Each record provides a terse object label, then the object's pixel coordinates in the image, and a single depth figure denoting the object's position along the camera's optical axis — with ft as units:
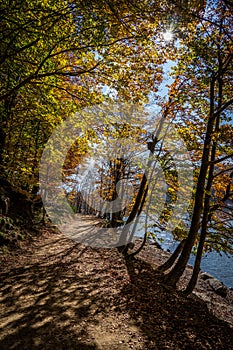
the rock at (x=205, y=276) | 57.34
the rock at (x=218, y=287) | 47.74
